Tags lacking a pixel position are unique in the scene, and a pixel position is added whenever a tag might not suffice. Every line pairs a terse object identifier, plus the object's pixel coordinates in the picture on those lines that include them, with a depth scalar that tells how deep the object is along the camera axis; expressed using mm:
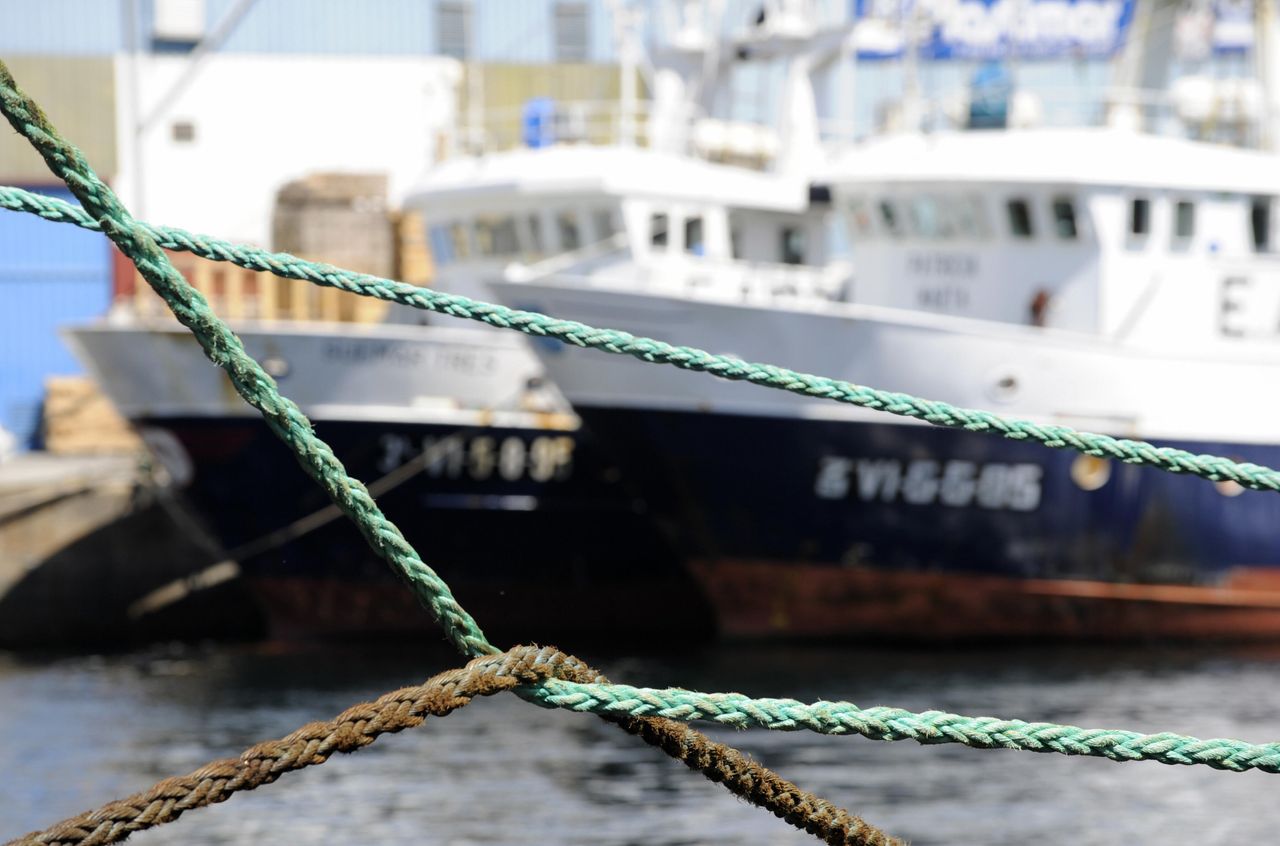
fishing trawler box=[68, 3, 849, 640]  34969
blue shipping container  60156
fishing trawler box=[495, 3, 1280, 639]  32875
